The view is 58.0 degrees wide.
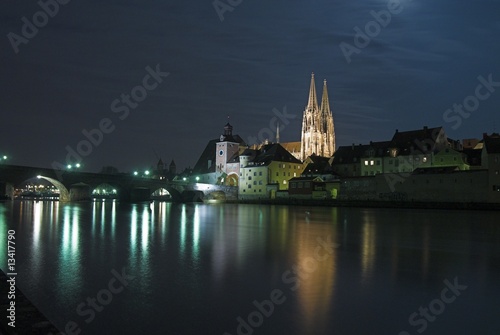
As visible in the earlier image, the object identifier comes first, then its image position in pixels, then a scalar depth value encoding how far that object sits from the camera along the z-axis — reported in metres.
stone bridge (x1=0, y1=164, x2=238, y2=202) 77.31
